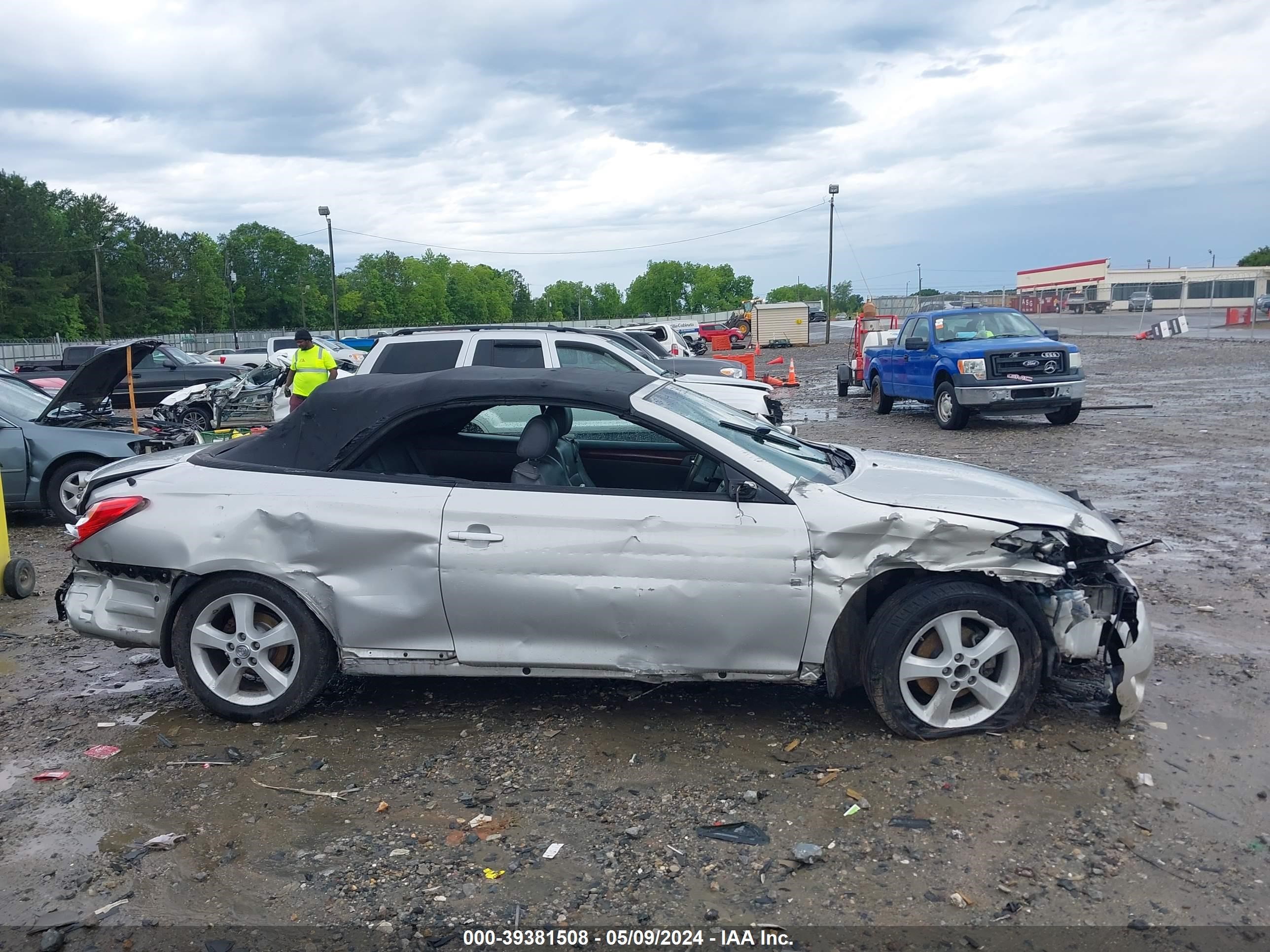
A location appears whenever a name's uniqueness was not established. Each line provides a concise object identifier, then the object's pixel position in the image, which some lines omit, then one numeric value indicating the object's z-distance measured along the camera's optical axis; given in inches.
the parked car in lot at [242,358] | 1262.3
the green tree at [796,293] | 6865.2
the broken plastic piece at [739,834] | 142.5
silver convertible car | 167.2
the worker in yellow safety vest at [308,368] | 517.3
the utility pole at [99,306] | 3024.1
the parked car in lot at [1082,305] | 2802.4
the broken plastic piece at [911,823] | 144.9
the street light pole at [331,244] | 1775.3
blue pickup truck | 598.5
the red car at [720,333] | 1983.3
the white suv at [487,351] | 384.8
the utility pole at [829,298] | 2073.1
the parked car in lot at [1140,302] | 2387.3
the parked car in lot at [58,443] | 371.2
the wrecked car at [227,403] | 694.5
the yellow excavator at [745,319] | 2128.4
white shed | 2186.3
